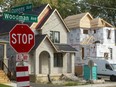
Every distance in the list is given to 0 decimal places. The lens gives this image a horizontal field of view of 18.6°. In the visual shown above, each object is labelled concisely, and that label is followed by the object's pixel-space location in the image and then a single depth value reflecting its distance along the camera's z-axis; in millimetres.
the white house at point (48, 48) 38219
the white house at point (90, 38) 48594
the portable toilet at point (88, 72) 37538
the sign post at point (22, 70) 11467
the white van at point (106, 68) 40344
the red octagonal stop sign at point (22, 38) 11289
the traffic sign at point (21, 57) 11414
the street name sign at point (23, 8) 16109
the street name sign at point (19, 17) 13250
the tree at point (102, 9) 75188
